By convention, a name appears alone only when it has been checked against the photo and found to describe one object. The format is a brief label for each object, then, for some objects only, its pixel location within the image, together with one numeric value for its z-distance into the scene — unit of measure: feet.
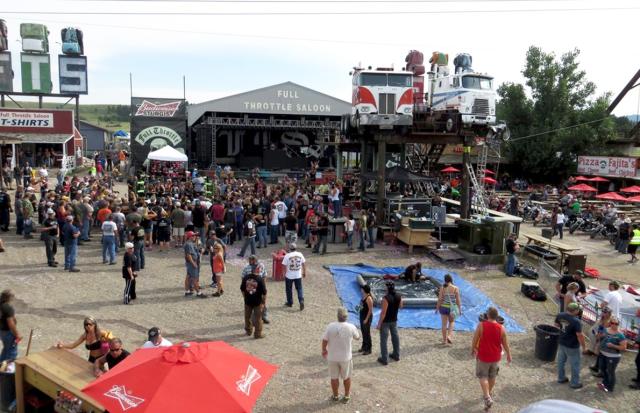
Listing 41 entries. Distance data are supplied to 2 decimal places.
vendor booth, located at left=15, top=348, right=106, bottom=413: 19.38
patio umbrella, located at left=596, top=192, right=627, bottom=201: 82.22
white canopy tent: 81.71
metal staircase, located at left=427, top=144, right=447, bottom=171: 80.91
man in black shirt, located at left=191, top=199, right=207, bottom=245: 53.31
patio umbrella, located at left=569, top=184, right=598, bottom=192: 94.99
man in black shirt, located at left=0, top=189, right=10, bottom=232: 57.72
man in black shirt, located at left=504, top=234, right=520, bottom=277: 50.08
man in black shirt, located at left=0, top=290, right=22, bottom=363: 24.62
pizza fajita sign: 108.92
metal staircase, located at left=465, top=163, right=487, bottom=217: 67.36
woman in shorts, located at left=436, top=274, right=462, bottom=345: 31.71
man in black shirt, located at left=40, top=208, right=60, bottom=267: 44.34
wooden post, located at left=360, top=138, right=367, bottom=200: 74.28
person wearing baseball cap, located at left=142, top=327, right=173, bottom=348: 22.23
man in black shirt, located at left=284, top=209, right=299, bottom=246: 58.13
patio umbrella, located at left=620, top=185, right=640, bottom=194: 87.77
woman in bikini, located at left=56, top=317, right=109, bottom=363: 22.43
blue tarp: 36.59
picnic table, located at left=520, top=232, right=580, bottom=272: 50.88
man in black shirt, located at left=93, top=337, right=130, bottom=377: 21.47
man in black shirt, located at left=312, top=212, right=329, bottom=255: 54.70
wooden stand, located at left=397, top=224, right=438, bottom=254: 57.47
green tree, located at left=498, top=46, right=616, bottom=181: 131.34
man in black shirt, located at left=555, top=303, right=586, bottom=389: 26.91
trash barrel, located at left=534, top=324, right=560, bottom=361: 30.94
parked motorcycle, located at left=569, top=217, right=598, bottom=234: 77.71
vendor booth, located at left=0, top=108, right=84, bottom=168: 110.42
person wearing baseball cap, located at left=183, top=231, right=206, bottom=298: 37.70
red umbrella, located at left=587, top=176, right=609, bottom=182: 112.73
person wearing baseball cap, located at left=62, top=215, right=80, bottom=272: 41.88
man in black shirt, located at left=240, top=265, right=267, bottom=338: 31.30
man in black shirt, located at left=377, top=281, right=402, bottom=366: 28.50
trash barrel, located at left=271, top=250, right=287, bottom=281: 44.65
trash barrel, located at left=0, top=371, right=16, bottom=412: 21.73
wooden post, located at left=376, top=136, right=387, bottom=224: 65.46
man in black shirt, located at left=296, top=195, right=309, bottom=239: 61.05
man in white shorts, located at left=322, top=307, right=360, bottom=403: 24.25
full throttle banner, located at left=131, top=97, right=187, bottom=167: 122.21
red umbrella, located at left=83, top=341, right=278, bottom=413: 16.01
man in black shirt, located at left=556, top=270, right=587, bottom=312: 36.04
